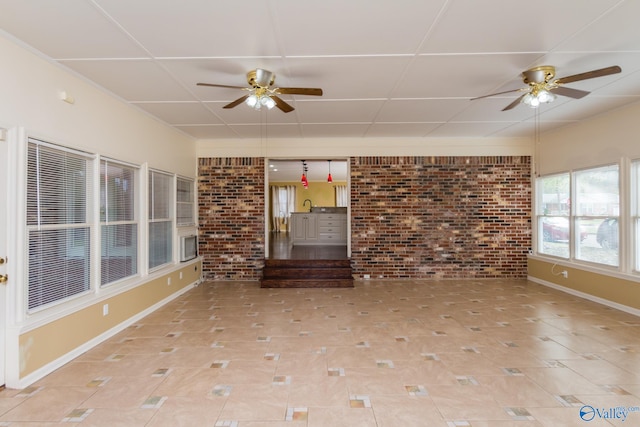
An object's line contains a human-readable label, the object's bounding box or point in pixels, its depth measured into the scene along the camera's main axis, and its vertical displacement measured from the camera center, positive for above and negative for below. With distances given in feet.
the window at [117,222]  12.65 -0.30
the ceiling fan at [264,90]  10.85 +3.95
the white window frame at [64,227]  9.28 -0.35
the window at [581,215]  16.05 -0.08
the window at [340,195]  49.29 +2.70
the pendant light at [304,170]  34.34 +4.82
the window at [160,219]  16.12 -0.20
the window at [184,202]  19.20 +0.70
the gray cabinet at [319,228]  30.25 -1.23
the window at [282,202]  49.80 +1.76
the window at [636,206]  14.76 +0.30
